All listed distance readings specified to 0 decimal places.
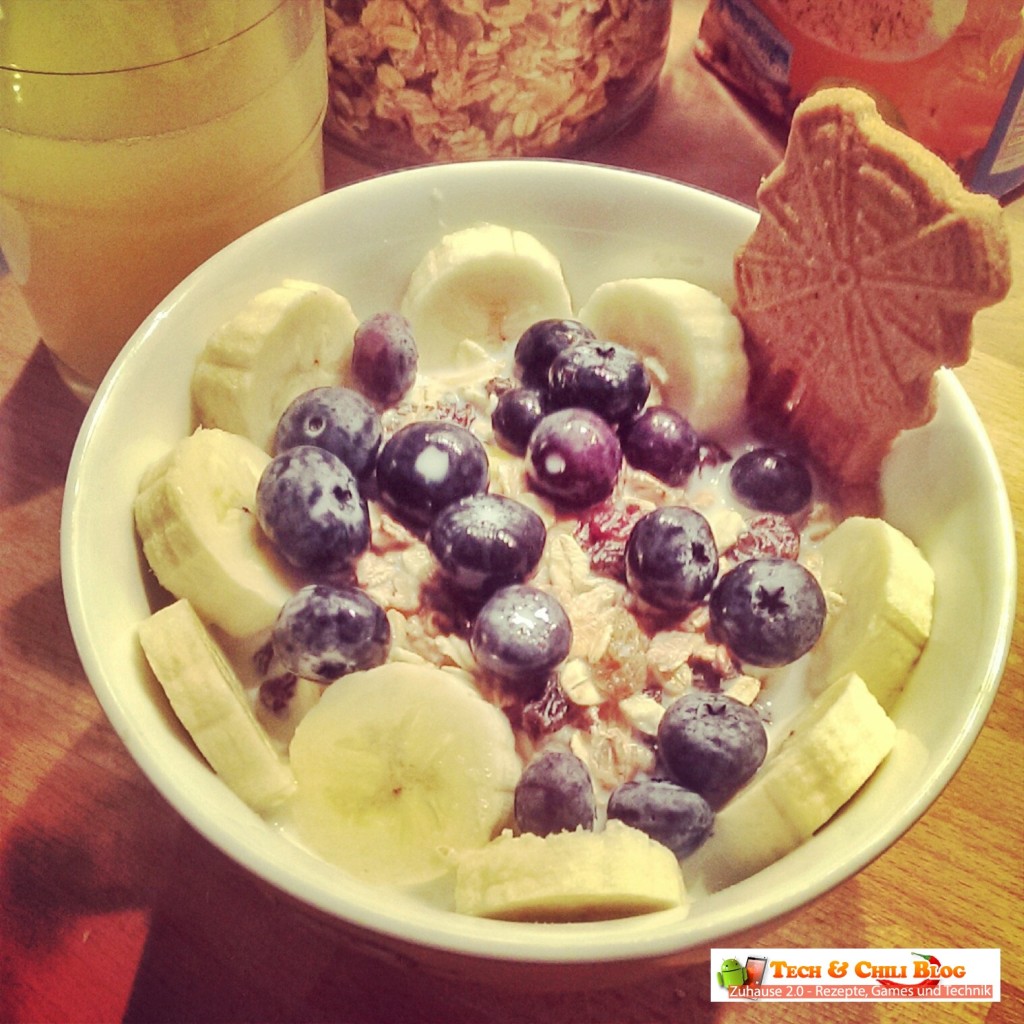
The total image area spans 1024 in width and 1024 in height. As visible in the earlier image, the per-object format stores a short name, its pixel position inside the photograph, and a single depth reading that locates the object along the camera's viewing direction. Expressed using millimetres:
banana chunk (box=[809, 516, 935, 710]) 184
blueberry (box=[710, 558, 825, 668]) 186
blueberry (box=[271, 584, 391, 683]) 179
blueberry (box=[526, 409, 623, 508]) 202
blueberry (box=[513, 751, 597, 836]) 167
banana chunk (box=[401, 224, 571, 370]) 223
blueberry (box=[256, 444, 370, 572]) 187
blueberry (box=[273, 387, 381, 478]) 203
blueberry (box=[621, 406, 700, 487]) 211
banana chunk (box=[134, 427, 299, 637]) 183
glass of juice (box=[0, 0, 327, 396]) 201
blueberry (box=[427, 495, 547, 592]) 189
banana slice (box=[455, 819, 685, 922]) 155
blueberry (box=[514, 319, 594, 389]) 219
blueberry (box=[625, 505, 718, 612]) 190
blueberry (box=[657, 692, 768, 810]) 173
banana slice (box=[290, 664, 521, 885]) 171
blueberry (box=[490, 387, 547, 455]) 214
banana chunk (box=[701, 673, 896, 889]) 167
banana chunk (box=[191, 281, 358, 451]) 204
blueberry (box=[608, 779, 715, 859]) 169
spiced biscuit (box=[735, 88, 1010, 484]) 180
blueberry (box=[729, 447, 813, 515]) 209
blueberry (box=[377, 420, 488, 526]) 200
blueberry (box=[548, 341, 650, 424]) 209
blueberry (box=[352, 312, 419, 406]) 216
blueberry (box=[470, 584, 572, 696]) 181
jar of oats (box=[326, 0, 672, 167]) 240
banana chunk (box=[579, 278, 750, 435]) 215
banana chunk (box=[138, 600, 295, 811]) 171
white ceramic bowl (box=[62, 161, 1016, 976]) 150
